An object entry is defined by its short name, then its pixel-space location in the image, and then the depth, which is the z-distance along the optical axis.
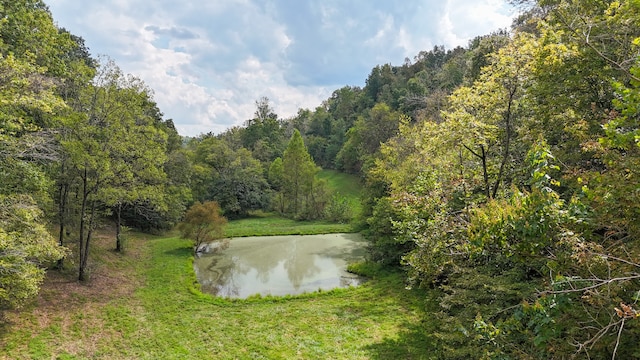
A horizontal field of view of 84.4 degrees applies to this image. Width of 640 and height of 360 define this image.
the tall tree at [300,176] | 38.34
